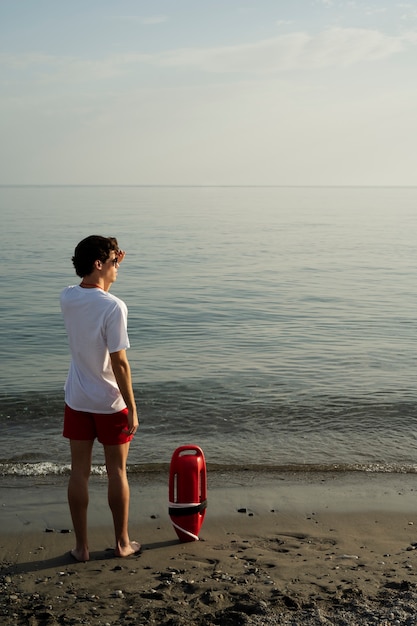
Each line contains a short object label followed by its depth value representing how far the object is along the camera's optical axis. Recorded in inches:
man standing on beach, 182.7
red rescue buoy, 207.0
